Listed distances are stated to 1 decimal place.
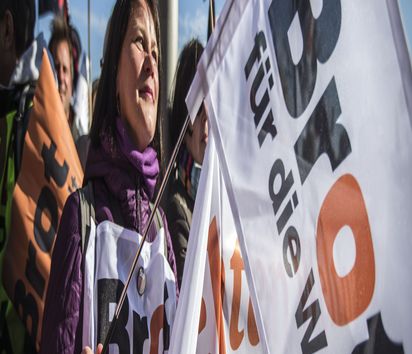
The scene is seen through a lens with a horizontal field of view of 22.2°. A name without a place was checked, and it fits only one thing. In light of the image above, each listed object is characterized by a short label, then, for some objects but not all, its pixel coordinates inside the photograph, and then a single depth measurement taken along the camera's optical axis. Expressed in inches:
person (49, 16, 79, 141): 157.9
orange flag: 149.2
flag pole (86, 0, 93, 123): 159.9
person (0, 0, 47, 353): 151.4
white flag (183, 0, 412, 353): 77.7
